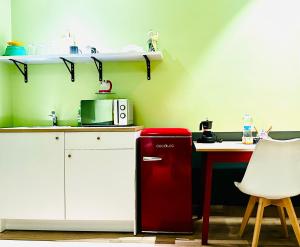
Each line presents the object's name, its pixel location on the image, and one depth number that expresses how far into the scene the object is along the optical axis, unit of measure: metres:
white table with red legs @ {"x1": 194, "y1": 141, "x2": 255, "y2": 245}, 2.27
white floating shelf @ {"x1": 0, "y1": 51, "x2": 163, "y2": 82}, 2.97
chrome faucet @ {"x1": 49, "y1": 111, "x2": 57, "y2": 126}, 3.24
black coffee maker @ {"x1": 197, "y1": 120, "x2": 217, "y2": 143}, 2.79
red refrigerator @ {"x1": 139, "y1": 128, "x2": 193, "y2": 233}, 2.59
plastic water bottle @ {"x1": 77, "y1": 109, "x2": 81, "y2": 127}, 3.20
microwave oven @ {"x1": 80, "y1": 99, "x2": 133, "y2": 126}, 2.91
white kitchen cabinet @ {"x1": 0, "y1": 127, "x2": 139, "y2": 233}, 2.61
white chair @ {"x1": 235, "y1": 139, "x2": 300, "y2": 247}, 2.06
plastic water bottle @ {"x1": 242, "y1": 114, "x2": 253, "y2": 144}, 2.61
